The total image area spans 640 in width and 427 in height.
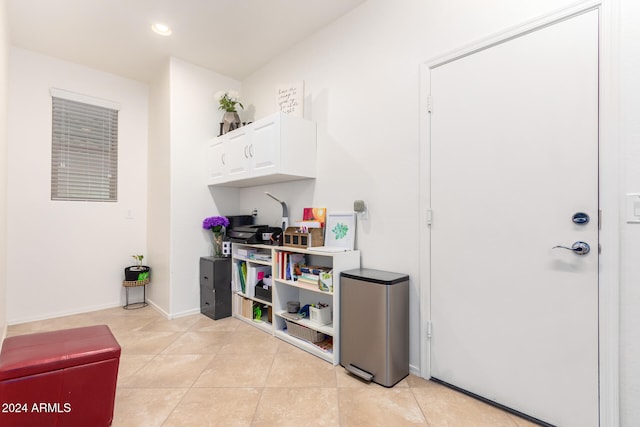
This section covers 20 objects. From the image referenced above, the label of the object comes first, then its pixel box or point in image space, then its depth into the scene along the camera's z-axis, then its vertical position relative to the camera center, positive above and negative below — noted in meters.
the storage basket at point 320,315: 2.45 -0.84
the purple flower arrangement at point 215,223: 3.45 -0.14
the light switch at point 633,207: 1.36 +0.02
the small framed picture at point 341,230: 2.49 -0.16
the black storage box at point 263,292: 2.92 -0.79
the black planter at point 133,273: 3.61 -0.74
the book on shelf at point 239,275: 3.23 -0.69
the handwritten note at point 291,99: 2.90 +1.09
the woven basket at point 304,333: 2.47 -1.01
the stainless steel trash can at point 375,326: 1.94 -0.76
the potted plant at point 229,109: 3.49 +1.17
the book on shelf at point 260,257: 2.98 -0.46
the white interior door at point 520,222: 1.50 -0.05
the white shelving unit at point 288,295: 2.26 -0.77
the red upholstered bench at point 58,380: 1.33 -0.78
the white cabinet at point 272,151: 2.65 +0.56
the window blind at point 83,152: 3.39 +0.68
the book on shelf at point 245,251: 3.18 -0.43
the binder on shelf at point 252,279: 3.09 -0.69
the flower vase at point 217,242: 3.51 -0.37
